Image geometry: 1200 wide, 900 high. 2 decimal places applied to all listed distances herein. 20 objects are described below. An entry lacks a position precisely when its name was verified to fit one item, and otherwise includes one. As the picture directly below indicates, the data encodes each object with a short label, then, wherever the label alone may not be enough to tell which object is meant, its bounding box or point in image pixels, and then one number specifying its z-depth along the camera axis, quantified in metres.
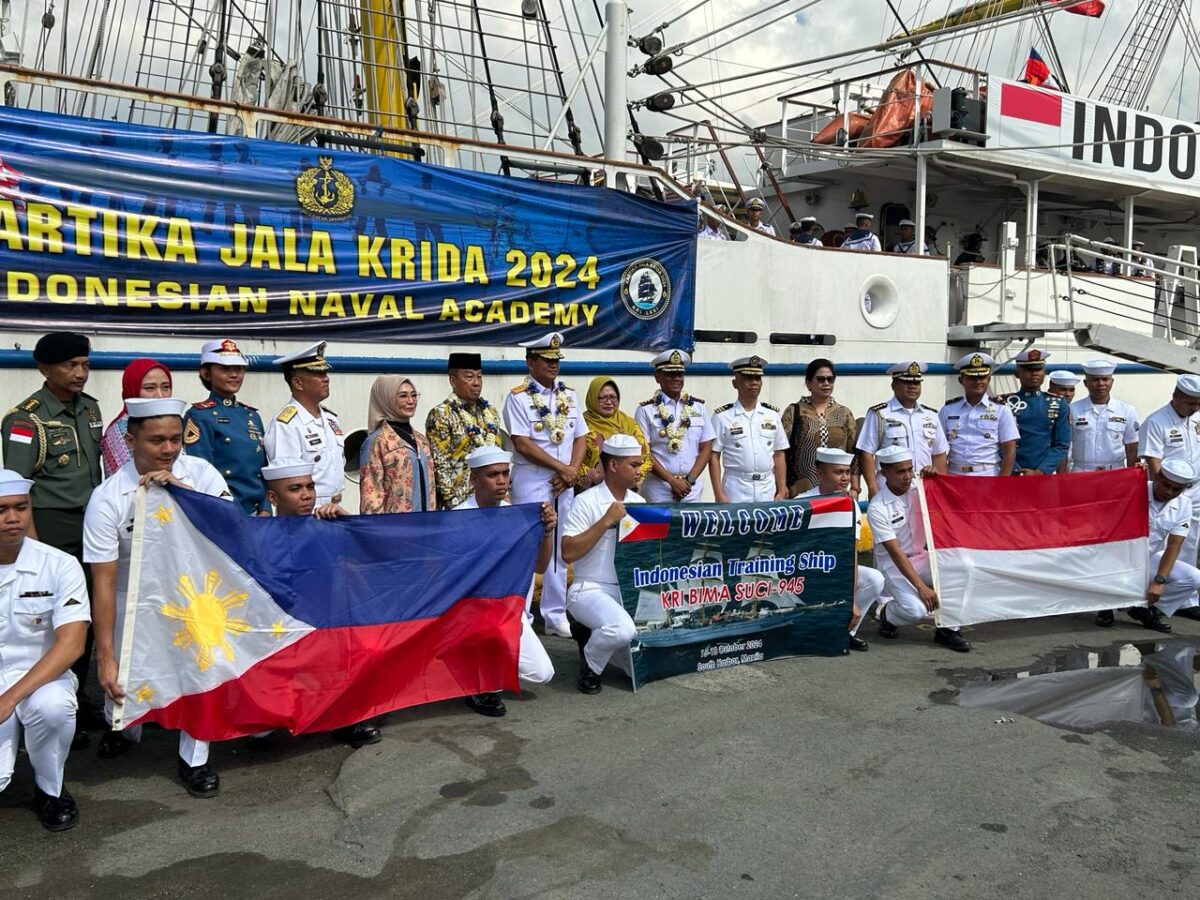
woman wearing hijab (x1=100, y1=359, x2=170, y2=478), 4.65
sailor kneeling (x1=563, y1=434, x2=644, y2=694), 5.21
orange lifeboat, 11.59
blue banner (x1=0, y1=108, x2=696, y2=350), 6.32
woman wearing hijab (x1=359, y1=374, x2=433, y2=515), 5.28
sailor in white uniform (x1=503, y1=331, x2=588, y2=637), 6.37
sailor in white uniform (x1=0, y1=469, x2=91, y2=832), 3.69
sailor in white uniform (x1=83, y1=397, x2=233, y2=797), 4.00
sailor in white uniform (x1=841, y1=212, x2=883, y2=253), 10.59
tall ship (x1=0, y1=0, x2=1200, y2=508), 6.55
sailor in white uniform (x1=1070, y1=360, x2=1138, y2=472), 8.06
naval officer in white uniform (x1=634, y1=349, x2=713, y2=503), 6.94
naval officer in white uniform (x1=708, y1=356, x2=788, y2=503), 7.00
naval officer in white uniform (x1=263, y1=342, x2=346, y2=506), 5.11
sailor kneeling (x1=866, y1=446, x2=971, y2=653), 6.17
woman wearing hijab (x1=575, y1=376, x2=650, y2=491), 6.59
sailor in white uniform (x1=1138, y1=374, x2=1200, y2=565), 7.26
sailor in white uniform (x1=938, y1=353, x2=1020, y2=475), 7.72
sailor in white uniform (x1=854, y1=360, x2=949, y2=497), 7.31
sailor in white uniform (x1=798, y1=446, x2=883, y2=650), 6.11
